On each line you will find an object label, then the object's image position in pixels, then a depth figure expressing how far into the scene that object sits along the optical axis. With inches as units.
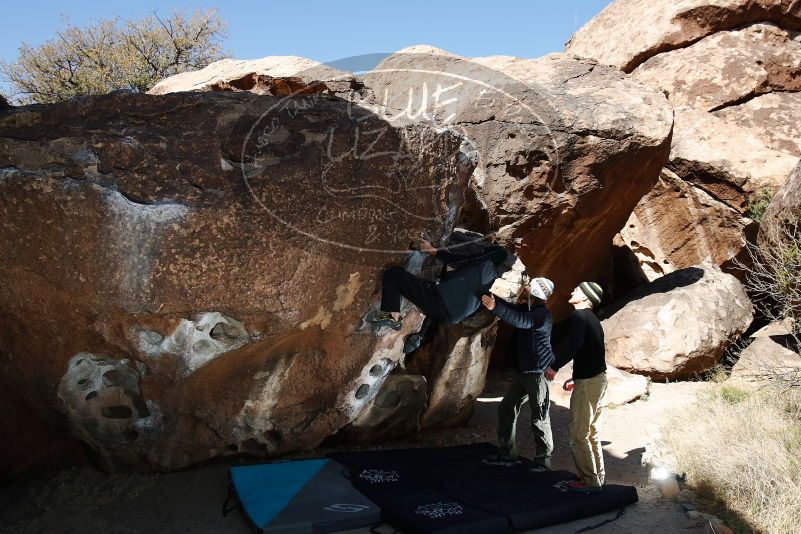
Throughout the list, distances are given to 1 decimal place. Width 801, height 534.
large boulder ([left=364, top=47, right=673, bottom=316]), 244.8
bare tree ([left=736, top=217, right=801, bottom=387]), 266.7
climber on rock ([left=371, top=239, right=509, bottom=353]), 167.5
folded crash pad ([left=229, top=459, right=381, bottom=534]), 138.3
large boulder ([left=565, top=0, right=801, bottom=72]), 368.8
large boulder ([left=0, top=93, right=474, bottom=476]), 137.7
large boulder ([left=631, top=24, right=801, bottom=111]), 353.1
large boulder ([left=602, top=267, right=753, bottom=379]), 266.8
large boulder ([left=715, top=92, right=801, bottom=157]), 331.3
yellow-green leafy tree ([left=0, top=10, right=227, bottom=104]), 567.5
